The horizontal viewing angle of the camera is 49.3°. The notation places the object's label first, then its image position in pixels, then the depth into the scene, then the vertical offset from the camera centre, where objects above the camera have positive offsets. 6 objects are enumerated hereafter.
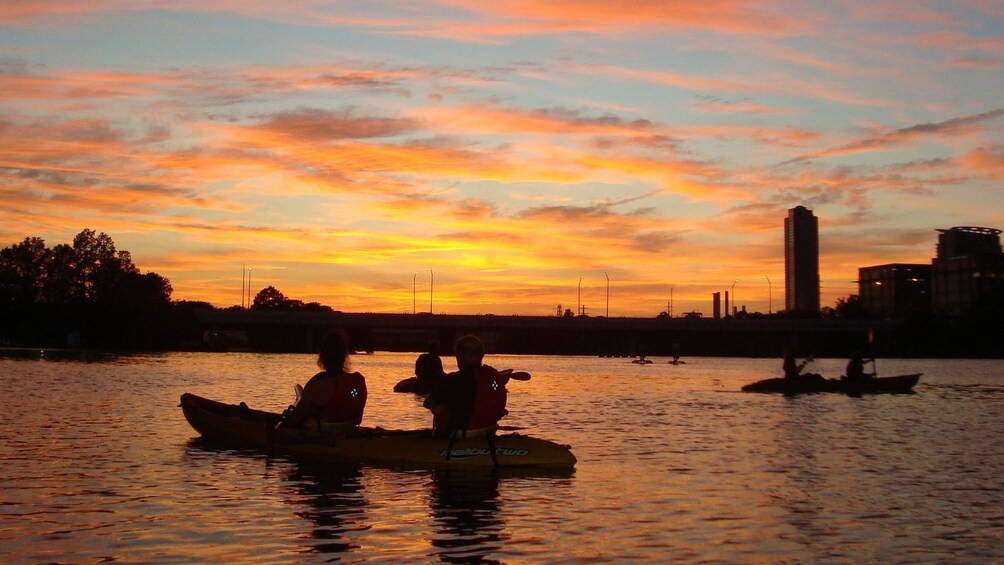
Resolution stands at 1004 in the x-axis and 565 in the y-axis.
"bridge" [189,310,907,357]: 167.75 +3.99
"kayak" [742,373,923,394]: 53.19 -1.66
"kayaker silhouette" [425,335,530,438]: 19.02 -0.84
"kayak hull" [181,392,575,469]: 19.95 -1.89
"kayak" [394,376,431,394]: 18.45 -0.62
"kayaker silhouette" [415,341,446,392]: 26.89 -0.41
